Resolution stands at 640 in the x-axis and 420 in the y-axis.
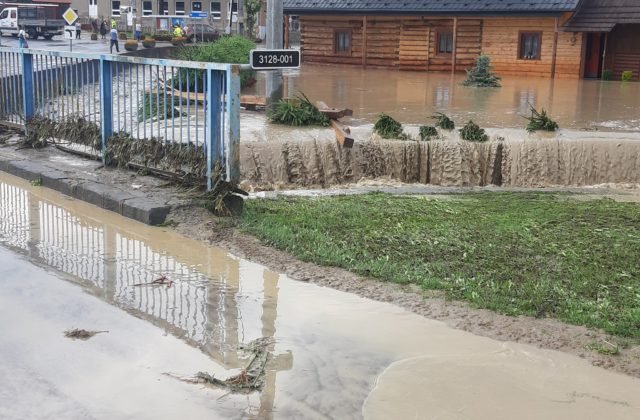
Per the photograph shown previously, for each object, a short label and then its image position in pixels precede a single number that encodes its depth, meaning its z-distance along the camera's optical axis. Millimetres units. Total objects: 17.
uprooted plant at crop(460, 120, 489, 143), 13789
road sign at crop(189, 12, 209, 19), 61900
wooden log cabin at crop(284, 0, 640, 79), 28797
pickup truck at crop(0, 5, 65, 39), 53469
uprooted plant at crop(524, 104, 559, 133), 14695
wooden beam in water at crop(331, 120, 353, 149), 12852
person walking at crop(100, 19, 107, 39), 58725
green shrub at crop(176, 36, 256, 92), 22844
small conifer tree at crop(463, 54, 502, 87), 25828
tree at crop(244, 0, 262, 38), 54812
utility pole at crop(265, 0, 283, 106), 13867
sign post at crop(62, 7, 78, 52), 31659
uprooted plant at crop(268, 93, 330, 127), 14672
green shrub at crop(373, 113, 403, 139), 13773
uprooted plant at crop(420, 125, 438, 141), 13773
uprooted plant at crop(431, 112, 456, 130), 14469
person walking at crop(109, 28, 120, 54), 41688
